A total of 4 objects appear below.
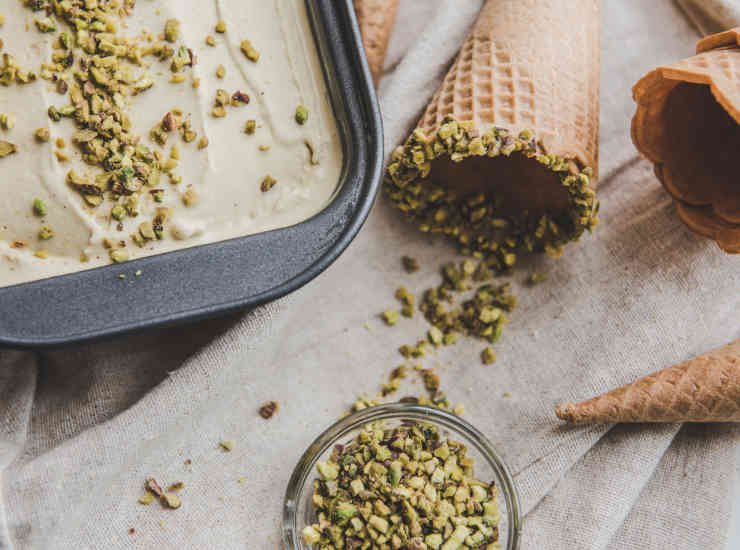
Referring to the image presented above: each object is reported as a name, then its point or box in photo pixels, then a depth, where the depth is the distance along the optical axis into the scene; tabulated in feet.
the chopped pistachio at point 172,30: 1.01
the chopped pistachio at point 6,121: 0.99
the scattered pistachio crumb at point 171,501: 1.12
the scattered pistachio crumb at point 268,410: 1.15
